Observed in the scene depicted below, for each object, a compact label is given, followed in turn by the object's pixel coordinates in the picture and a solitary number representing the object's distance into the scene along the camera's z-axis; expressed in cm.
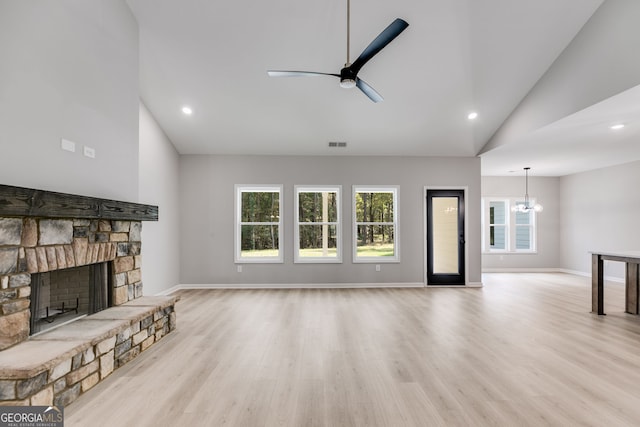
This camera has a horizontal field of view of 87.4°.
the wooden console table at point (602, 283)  461
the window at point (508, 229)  902
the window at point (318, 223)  680
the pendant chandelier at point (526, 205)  801
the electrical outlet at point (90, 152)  305
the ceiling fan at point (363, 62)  277
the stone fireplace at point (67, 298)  213
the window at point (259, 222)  676
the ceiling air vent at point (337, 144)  634
